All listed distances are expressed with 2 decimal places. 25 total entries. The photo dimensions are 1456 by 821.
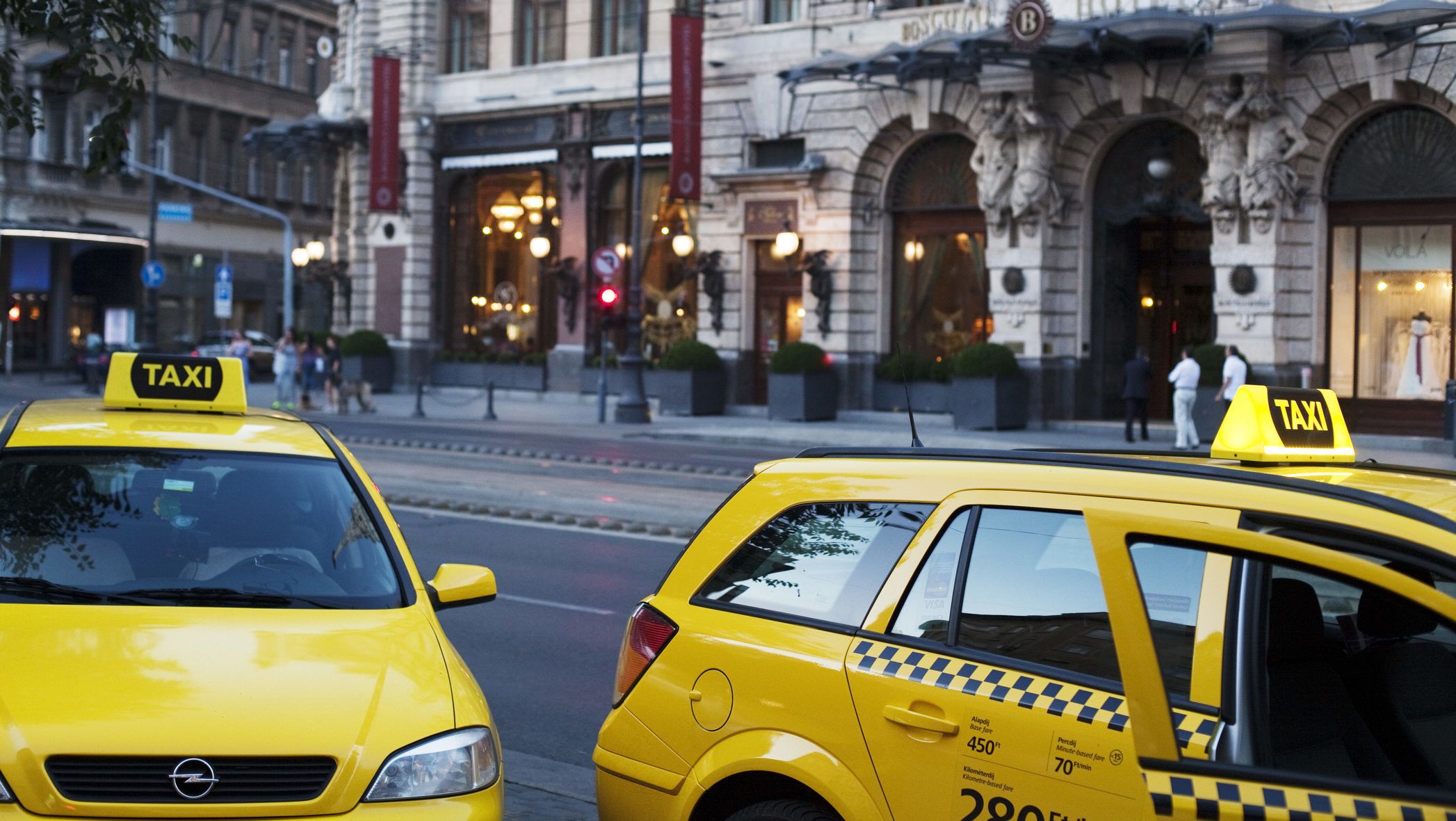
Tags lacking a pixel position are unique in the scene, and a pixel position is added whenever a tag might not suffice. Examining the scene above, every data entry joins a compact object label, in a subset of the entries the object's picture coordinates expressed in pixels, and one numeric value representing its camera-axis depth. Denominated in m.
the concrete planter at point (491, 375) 37.62
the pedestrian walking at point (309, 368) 35.94
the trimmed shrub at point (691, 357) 32.34
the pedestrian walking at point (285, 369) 34.44
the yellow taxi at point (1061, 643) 3.22
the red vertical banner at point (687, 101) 32.31
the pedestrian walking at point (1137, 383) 26.23
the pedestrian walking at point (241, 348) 35.16
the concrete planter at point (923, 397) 30.47
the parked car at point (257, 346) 50.03
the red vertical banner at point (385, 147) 37.97
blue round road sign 41.72
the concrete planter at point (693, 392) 32.41
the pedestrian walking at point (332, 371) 34.12
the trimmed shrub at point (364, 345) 39.31
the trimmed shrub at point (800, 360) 30.45
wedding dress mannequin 25.95
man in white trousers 25.05
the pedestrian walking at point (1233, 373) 24.83
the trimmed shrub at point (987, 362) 27.89
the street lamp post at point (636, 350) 30.78
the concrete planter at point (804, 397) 30.55
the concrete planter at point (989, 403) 27.89
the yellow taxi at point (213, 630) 3.88
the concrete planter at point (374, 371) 39.38
